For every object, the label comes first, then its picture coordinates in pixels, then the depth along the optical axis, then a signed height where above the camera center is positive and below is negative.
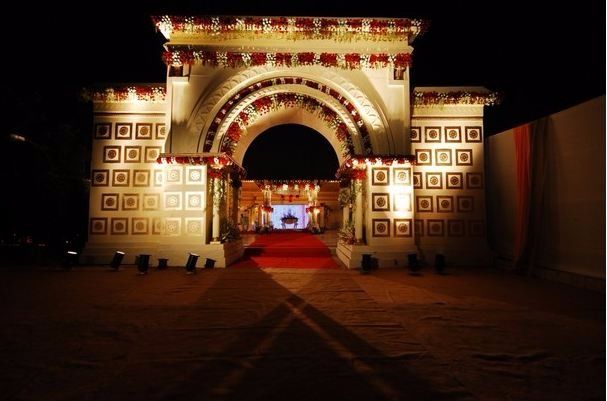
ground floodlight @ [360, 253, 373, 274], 9.05 -1.15
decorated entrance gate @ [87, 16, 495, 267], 10.06 +2.97
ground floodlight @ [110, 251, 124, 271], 9.19 -1.16
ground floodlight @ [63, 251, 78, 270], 9.30 -1.17
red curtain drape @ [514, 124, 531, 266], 9.11 +1.10
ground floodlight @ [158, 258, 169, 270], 9.45 -1.26
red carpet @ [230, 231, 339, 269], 10.30 -1.25
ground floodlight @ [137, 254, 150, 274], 8.59 -1.14
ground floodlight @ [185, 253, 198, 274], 8.66 -1.14
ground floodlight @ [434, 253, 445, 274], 9.15 -1.16
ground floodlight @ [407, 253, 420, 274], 9.12 -1.15
